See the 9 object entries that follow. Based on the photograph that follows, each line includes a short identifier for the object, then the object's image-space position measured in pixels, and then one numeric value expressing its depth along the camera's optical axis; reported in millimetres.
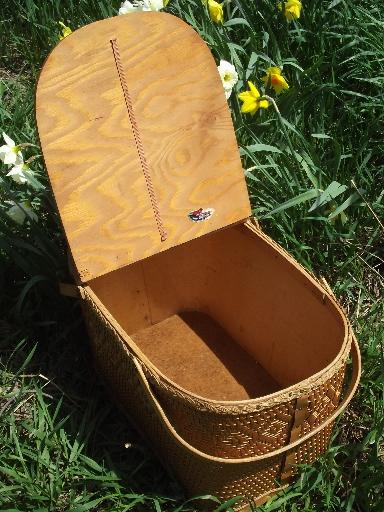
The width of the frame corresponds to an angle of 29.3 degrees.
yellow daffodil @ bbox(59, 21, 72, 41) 2241
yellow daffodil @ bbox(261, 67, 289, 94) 2249
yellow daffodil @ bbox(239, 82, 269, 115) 2131
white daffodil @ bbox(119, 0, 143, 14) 2139
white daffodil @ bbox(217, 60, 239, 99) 2152
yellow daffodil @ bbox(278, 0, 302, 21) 2383
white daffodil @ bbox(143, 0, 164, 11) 2164
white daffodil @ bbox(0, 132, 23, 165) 1985
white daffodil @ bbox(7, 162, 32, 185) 2027
